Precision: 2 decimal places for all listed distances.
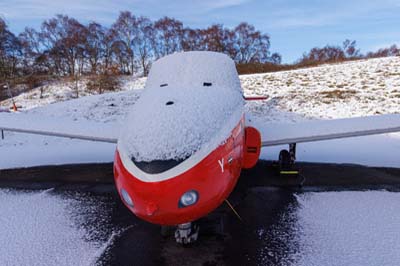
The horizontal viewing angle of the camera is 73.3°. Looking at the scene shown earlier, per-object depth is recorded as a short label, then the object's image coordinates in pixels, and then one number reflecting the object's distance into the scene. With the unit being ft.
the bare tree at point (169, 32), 143.43
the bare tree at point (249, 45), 154.49
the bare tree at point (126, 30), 140.26
